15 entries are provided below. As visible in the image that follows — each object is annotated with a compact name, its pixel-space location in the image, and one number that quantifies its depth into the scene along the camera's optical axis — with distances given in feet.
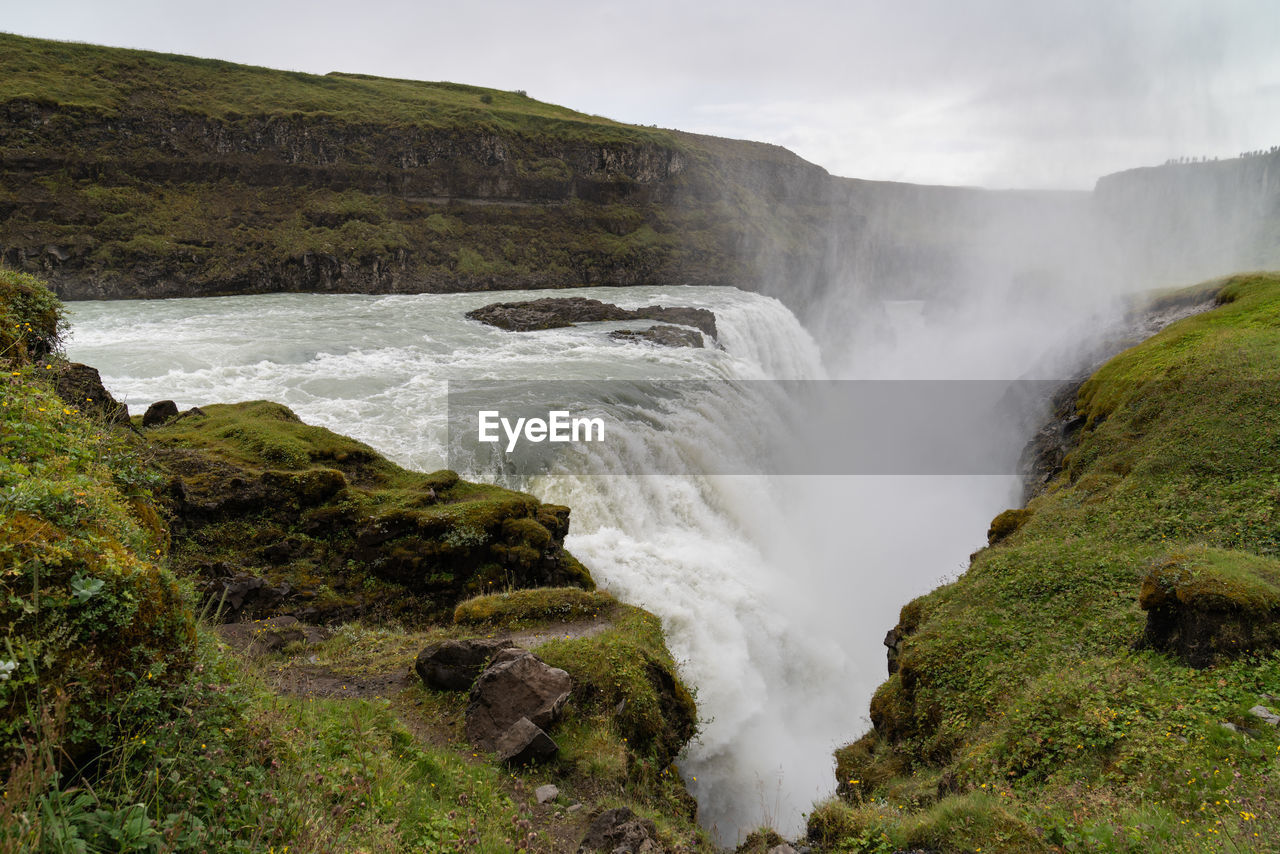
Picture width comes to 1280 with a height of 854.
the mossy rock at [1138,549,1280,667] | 22.93
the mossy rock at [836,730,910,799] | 28.37
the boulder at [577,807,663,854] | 18.78
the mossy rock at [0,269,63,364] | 25.51
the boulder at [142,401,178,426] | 45.93
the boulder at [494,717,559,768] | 22.80
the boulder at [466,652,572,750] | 23.90
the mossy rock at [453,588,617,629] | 33.88
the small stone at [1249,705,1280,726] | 19.44
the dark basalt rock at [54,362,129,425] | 30.19
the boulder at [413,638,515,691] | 26.43
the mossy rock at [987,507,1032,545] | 45.39
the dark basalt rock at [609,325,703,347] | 110.22
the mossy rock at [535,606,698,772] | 26.61
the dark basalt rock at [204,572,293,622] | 31.63
